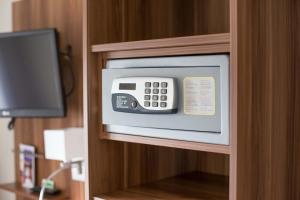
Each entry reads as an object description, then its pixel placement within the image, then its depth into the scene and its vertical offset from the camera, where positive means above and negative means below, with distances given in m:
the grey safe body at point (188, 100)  0.90 -0.03
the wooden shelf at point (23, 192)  1.72 -0.45
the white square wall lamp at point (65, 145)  1.55 -0.21
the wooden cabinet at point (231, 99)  0.87 -0.03
